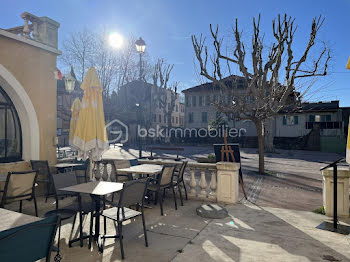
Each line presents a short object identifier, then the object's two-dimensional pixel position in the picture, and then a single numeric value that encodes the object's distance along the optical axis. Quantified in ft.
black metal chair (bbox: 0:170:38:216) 13.99
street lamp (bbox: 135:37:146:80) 36.18
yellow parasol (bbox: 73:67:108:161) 17.40
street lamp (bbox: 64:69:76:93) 36.80
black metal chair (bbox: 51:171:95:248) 11.79
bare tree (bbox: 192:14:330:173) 34.27
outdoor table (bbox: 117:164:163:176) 18.19
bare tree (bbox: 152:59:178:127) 110.93
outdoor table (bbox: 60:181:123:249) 11.62
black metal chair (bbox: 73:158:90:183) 18.96
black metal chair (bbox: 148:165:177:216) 16.66
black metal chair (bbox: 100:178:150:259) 10.92
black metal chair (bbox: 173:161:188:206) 18.74
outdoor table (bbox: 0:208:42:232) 7.71
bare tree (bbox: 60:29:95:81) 66.80
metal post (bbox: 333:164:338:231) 14.01
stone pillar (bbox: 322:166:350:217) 15.90
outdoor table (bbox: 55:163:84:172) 22.54
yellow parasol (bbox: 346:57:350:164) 9.79
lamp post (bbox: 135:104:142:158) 42.46
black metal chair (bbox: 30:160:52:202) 20.52
